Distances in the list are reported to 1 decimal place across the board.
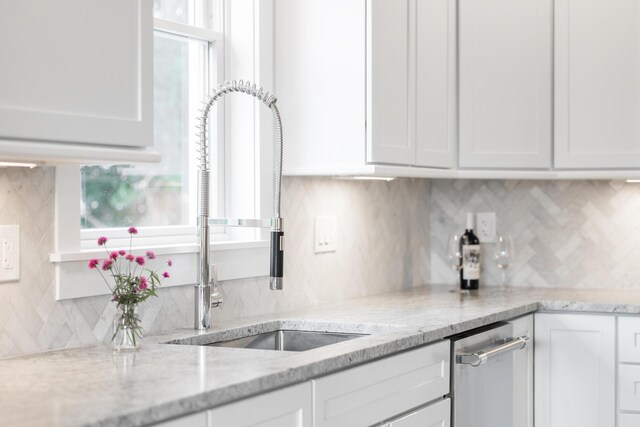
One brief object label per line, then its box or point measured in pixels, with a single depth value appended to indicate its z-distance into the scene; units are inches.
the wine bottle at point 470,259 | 154.6
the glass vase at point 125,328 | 86.0
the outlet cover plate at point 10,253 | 84.1
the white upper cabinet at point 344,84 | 119.6
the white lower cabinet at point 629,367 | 131.4
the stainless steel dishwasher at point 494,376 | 111.3
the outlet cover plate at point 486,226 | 161.3
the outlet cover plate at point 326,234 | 131.0
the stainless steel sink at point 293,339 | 108.9
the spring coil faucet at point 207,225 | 102.3
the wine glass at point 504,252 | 153.6
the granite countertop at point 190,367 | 63.4
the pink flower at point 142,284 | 86.1
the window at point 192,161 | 102.6
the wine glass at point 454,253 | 153.9
